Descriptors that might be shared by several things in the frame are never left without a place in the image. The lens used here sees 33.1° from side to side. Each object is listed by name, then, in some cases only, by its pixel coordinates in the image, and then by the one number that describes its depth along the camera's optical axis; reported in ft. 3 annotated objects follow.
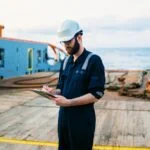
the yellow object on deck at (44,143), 11.80
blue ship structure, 30.43
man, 6.93
